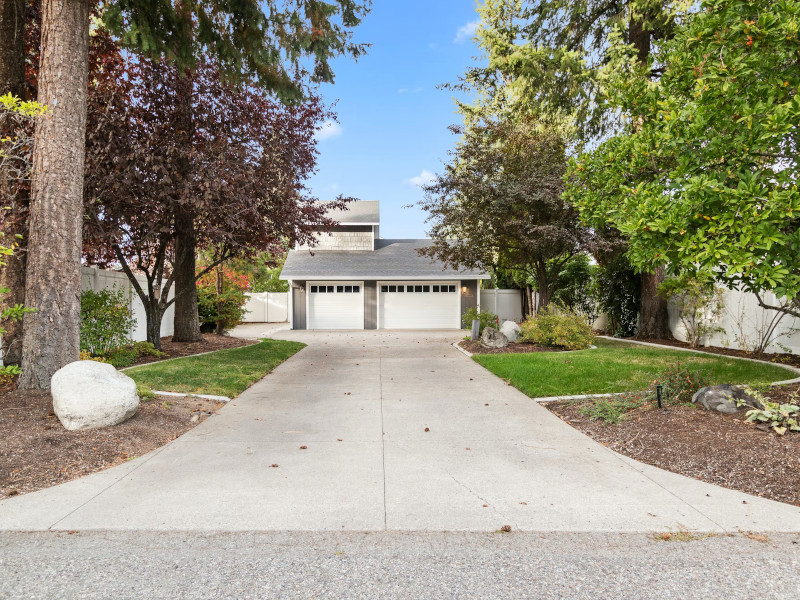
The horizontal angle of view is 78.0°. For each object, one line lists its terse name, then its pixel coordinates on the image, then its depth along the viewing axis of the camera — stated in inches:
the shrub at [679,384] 225.8
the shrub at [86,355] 331.8
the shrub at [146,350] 406.0
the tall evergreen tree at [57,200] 225.5
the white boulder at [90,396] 185.3
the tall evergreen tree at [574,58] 455.8
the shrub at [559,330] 464.8
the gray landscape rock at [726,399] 195.6
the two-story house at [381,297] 848.9
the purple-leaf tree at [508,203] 468.1
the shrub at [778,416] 172.4
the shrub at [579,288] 682.8
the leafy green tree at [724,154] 154.9
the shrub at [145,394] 236.1
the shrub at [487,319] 593.0
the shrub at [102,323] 352.5
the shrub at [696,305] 420.8
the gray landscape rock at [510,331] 533.6
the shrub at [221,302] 618.8
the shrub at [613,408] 215.2
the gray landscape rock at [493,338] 503.8
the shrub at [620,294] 581.9
